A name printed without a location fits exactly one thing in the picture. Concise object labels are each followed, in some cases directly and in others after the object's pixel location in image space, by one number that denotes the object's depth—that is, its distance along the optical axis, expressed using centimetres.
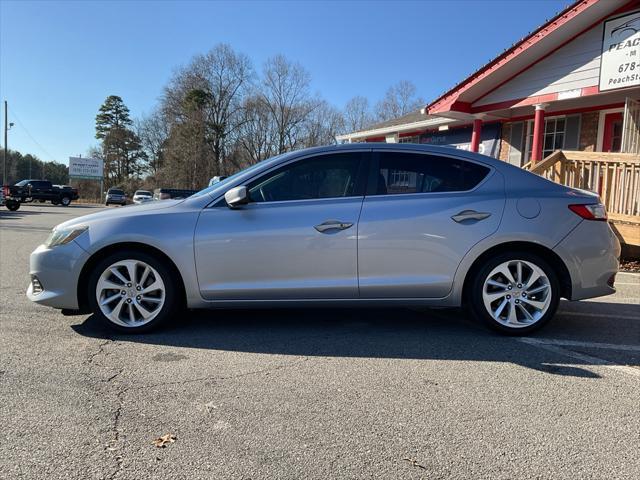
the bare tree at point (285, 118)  5303
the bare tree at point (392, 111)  5100
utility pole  4781
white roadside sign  5259
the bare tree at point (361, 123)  5352
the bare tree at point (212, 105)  5084
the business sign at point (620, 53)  918
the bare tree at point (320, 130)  5359
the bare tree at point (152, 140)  6362
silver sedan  402
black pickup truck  3634
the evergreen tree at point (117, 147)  6494
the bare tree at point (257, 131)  5278
